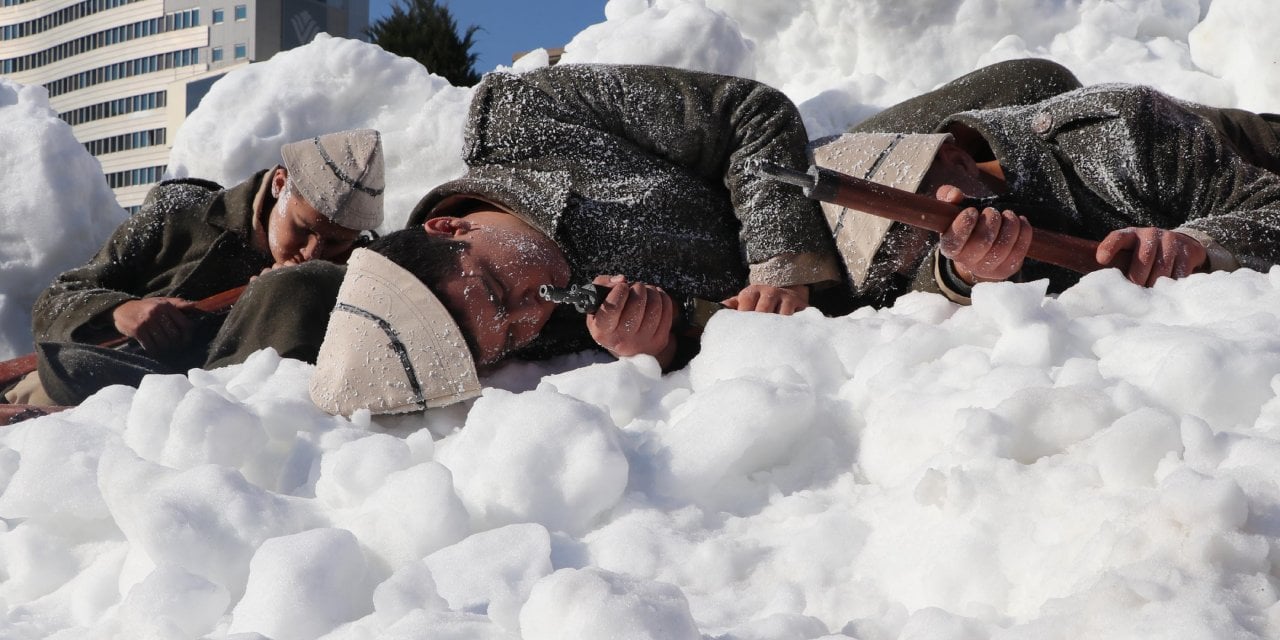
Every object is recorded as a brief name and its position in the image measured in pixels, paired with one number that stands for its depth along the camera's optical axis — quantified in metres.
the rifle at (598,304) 1.33
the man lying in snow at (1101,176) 1.61
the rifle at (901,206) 1.23
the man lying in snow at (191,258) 1.90
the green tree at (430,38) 9.23
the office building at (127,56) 21.44
